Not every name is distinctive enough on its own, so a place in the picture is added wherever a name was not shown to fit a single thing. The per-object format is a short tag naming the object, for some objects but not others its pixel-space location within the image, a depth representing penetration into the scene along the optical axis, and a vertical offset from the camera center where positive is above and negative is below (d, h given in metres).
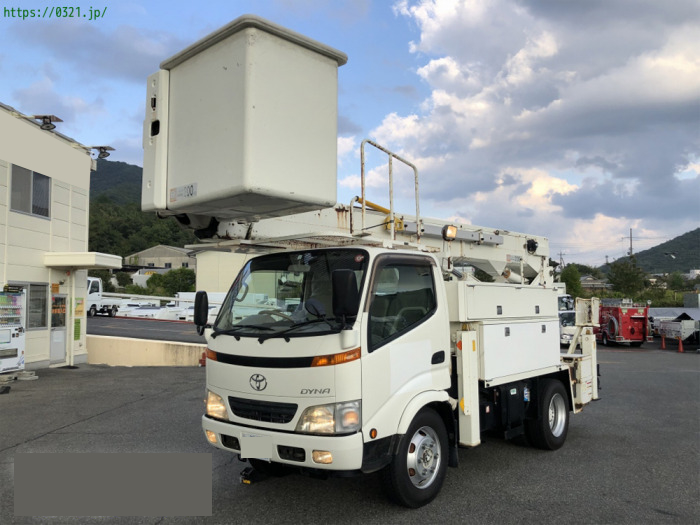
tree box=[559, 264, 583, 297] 38.28 +1.06
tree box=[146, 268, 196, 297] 65.19 +1.80
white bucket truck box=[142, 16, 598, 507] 3.96 -0.01
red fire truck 21.89 -1.20
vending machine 11.85 -0.71
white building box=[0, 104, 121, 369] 12.81 +1.68
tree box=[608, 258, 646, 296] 44.56 +1.53
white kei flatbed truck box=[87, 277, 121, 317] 35.06 -0.34
